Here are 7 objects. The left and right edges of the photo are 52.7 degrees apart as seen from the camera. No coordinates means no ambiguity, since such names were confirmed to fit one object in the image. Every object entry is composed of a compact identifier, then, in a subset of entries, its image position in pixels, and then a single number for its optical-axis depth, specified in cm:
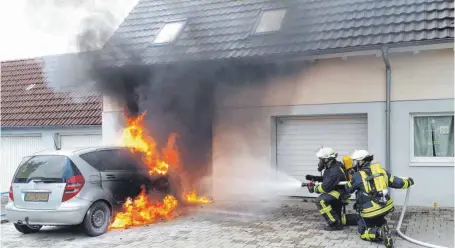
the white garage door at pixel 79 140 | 1377
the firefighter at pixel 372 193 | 652
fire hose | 632
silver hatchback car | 723
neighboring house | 1398
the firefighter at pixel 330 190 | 740
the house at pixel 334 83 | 919
